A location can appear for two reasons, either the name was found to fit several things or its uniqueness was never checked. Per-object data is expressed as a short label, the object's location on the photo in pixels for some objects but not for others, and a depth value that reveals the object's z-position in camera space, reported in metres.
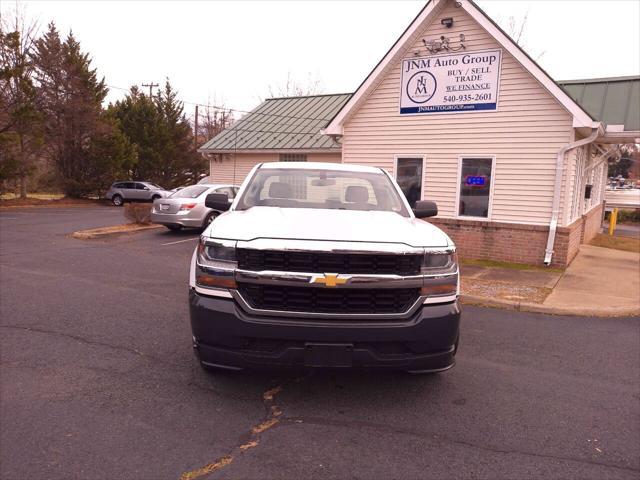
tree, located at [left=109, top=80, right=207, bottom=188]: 34.88
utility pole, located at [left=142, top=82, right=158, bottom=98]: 49.69
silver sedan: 13.81
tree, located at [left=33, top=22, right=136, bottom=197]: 27.34
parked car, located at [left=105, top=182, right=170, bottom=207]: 28.86
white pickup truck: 3.17
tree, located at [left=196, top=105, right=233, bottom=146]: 53.69
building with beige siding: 9.93
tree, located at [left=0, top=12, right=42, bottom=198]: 22.94
